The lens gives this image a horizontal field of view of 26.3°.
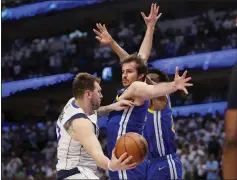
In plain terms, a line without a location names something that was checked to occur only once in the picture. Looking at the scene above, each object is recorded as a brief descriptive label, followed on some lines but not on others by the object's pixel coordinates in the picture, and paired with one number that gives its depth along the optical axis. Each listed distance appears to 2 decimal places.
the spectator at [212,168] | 10.98
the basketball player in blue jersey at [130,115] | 4.89
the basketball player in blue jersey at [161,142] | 5.24
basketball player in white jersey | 3.47
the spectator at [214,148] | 11.62
